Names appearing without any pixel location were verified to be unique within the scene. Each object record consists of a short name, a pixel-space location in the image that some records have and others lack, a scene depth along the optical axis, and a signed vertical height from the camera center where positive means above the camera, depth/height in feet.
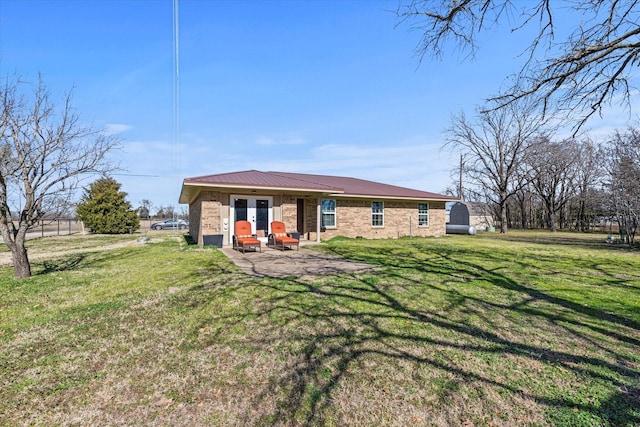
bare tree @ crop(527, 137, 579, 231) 89.20 +12.98
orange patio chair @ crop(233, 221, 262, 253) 34.83 -2.57
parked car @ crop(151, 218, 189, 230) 115.65 -3.40
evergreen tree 83.82 +1.86
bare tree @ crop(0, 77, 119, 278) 23.32 +4.04
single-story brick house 39.50 +1.51
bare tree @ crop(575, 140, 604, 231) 82.19 +10.36
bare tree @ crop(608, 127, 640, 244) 44.16 +4.58
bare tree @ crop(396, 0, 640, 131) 12.84 +8.01
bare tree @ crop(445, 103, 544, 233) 81.66 +18.02
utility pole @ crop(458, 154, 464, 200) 95.66 +10.58
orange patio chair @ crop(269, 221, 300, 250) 38.38 -2.65
